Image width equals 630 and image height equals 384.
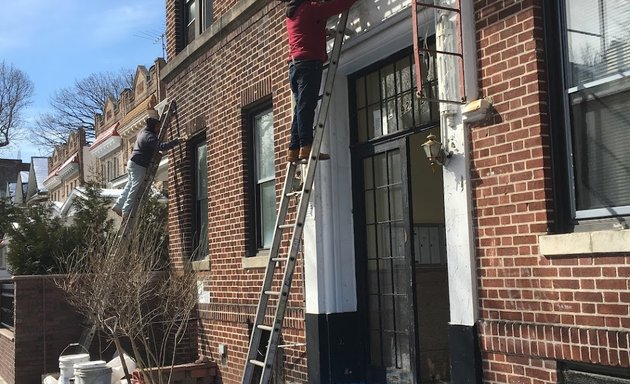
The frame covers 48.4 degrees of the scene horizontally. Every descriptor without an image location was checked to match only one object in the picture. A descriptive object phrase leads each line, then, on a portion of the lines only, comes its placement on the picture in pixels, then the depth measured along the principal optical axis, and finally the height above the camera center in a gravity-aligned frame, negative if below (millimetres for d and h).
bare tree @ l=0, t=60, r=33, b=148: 56688 +12840
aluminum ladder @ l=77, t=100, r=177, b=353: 10039 +1047
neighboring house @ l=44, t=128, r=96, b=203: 40750 +6353
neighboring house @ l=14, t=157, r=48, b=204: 54512 +7547
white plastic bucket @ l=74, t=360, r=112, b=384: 7879 -1182
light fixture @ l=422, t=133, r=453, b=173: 5309 +762
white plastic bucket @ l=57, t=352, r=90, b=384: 8656 -1206
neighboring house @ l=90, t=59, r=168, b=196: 26266 +5987
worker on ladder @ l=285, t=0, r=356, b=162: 6258 +1843
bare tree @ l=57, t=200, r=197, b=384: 8219 -269
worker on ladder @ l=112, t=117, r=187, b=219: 10680 +1677
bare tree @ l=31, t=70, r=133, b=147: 54469 +12659
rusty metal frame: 4969 +1462
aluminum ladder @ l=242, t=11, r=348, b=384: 5801 +228
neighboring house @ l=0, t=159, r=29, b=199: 79188 +11646
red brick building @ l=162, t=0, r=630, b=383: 4438 +518
